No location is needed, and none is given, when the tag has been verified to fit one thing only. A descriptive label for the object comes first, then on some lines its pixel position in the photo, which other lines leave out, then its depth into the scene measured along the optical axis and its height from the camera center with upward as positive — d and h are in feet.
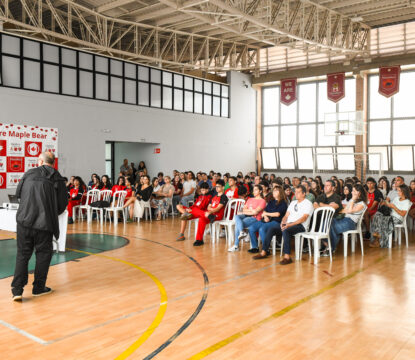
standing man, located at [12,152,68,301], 14.30 -1.45
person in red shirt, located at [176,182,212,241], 25.62 -1.53
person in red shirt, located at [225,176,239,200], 29.40 -0.80
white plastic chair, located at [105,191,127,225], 32.64 -2.09
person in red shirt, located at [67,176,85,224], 34.58 -1.31
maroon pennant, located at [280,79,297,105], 58.95 +12.90
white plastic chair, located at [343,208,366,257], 21.91 -2.95
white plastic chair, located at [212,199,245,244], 24.57 -2.53
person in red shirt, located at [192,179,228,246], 25.00 -2.03
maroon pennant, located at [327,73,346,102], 55.57 +12.75
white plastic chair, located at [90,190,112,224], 34.79 -1.32
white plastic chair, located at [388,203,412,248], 24.57 -3.27
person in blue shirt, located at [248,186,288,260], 21.29 -2.23
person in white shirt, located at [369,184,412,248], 24.77 -2.38
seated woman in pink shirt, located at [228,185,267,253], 23.20 -2.02
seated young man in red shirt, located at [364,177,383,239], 26.96 -1.39
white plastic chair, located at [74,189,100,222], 33.89 -1.70
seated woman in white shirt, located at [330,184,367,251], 22.06 -2.00
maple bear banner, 39.24 +3.22
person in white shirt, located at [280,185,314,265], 20.67 -2.00
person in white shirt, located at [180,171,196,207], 39.34 -0.89
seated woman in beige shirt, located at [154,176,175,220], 36.91 -1.57
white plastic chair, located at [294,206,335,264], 20.30 -2.69
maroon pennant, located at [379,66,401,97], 51.39 +12.68
